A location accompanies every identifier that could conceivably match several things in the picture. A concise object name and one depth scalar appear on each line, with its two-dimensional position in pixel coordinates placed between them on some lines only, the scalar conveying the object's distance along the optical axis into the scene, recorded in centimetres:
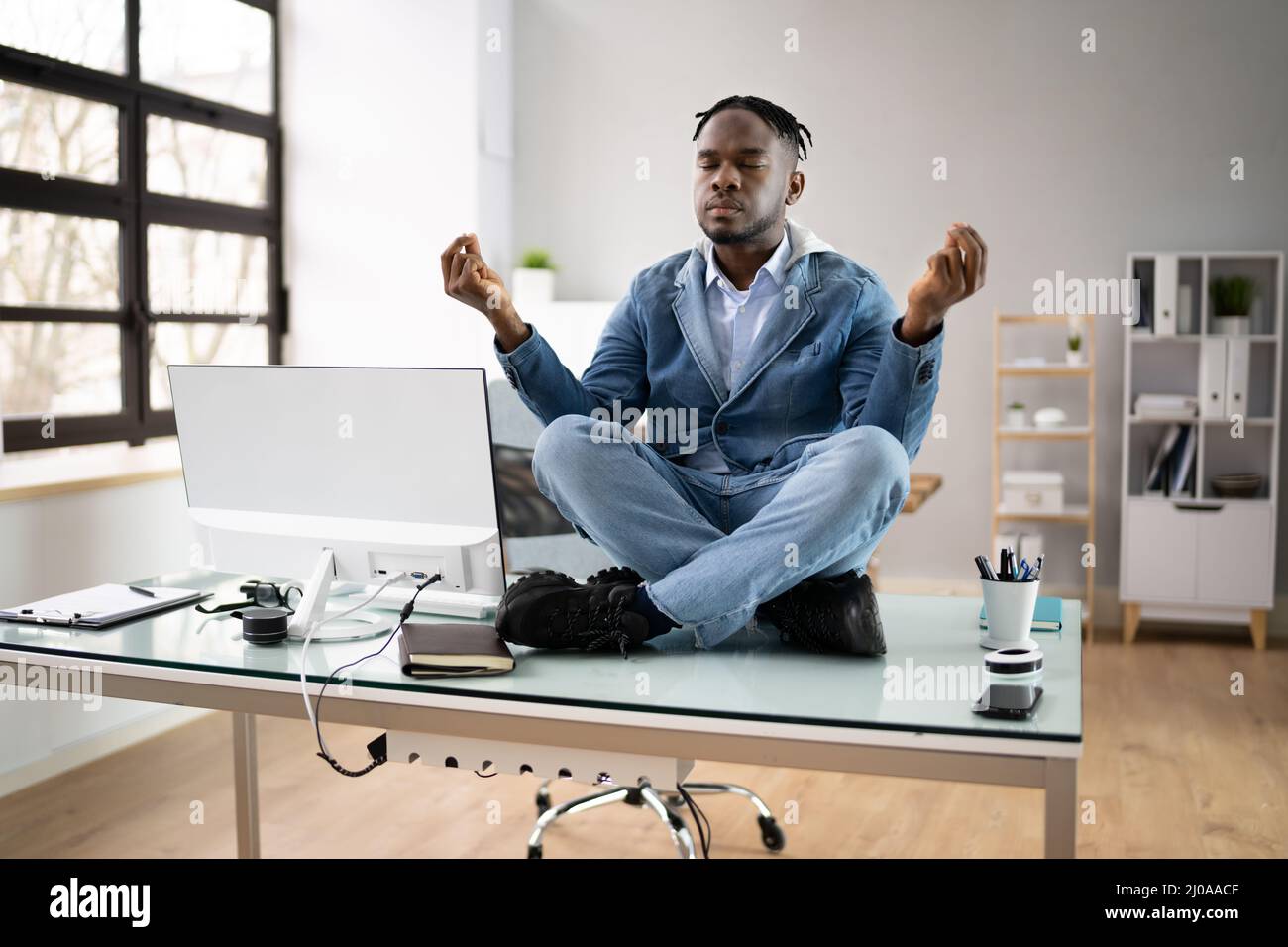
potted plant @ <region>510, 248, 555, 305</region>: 493
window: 349
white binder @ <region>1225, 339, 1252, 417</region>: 428
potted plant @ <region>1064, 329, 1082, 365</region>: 450
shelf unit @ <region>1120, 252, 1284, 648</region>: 428
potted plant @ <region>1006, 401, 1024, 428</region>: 456
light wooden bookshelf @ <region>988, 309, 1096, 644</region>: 444
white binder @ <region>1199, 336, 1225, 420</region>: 430
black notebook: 152
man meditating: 160
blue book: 181
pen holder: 165
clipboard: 184
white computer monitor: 166
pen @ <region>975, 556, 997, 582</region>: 168
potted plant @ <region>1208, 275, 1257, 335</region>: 430
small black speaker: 172
